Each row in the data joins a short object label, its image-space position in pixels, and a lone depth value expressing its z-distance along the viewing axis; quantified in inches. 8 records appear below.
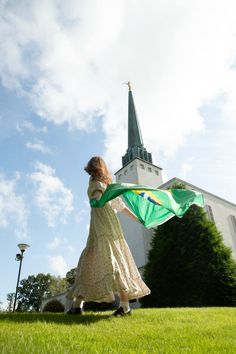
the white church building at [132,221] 1246.7
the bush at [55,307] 1077.8
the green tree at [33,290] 2851.9
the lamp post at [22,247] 867.3
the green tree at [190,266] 654.5
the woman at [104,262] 210.2
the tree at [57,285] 2607.3
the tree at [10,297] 3400.6
